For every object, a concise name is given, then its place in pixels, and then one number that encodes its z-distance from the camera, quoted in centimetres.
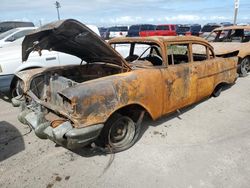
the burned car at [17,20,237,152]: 245
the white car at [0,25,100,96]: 429
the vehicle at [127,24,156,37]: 1736
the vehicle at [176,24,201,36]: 1735
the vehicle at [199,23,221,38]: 1585
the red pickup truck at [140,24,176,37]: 1553
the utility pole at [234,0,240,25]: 868
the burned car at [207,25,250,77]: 579
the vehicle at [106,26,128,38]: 1759
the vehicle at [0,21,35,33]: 1177
